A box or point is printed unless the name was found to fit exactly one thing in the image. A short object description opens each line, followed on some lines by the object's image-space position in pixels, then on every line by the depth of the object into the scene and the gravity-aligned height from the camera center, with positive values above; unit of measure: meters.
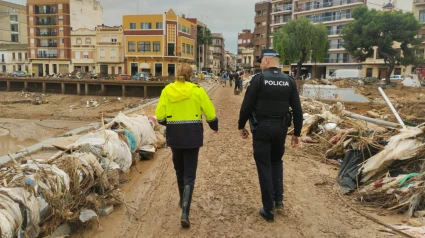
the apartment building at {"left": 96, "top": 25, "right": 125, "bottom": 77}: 59.75 +4.48
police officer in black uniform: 3.75 -0.40
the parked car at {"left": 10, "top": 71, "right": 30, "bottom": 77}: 51.75 +0.01
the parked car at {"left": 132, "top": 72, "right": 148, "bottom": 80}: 46.72 -0.06
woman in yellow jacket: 3.79 -0.44
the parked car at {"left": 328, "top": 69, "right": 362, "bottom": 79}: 42.22 +0.62
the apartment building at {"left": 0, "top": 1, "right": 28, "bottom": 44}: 76.31 +10.83
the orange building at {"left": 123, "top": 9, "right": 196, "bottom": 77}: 56.75 +5.60
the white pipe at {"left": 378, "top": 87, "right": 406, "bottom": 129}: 6.36 -0.74
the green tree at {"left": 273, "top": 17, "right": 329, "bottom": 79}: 43.22 +4.56
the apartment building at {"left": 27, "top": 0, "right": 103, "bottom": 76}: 66.06 +8.15
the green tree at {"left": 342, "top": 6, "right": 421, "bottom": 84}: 37.22 +4.91
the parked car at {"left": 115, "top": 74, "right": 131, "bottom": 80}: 46.59 -0.21
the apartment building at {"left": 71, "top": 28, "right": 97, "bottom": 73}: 62.85 +4.46
